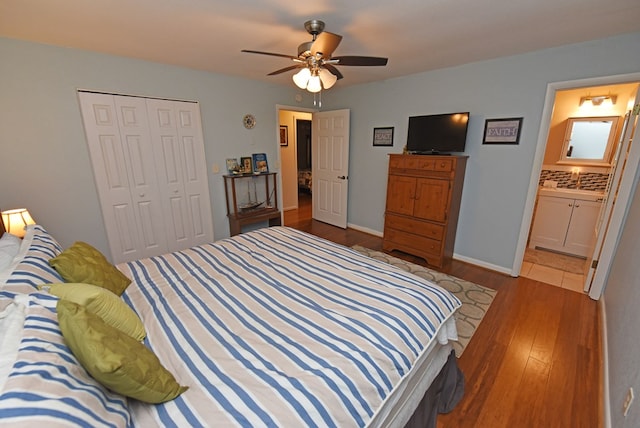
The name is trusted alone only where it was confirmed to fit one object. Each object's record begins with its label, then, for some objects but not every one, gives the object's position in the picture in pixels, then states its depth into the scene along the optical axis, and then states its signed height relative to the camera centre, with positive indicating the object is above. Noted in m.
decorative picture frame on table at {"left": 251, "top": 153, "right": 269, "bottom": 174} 3.98 -0.20
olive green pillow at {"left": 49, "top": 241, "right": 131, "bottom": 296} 1.31 -0.61
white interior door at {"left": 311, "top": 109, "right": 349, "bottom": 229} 4.35 -0.26
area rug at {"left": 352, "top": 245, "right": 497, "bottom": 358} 2.14 -1.40
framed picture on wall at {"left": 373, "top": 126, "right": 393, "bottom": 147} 3.84 +0.21
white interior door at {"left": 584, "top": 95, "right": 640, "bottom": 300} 2.23 -0.49
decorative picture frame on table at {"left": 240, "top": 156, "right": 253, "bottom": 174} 3.87 -0.21
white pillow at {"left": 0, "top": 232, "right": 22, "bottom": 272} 1.32 -0.54
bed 0.74 -0.80
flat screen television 3.01 +0.21
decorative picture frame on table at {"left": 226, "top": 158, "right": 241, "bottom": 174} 3.75 -0.23
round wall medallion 3.79 +0.41
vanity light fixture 3.26 +0.63
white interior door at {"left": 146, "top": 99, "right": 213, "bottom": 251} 3.13 -0.25
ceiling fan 1.75 +0.64
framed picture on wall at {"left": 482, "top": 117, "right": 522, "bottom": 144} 2.79 +0.22
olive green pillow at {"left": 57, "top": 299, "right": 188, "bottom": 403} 0.76 -0.61
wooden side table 3.73 -0.76
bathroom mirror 3.32 +0.15
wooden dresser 2.99 -0.63
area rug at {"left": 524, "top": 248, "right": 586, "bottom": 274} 3.20 -1.37
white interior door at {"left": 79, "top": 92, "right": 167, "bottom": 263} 2.76 -0.26
